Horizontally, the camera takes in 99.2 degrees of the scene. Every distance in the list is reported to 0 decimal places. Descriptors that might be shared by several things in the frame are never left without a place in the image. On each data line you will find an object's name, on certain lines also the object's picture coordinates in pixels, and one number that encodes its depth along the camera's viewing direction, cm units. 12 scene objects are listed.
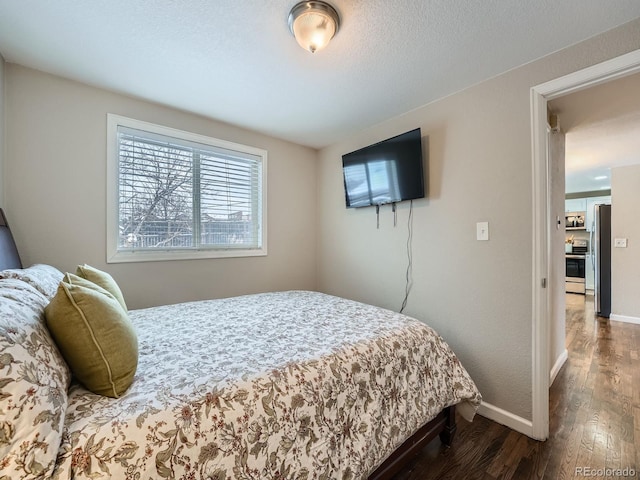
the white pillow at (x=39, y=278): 115
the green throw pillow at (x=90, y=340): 89
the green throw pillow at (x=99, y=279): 136
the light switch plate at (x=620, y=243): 395
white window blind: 223
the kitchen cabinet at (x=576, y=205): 600
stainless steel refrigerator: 413
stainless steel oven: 564
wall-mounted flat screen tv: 229
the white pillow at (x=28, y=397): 62
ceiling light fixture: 132
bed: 71
